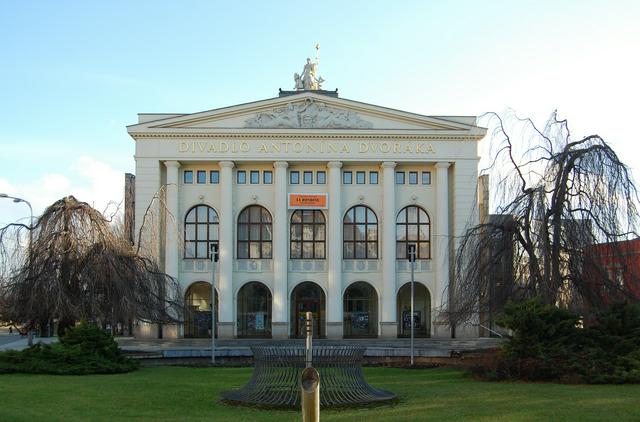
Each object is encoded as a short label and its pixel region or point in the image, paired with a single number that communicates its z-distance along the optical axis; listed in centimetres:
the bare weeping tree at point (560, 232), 2448
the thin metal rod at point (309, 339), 1519
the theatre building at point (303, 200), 5359
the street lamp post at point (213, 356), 3306
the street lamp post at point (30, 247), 3041
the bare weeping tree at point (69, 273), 2997
